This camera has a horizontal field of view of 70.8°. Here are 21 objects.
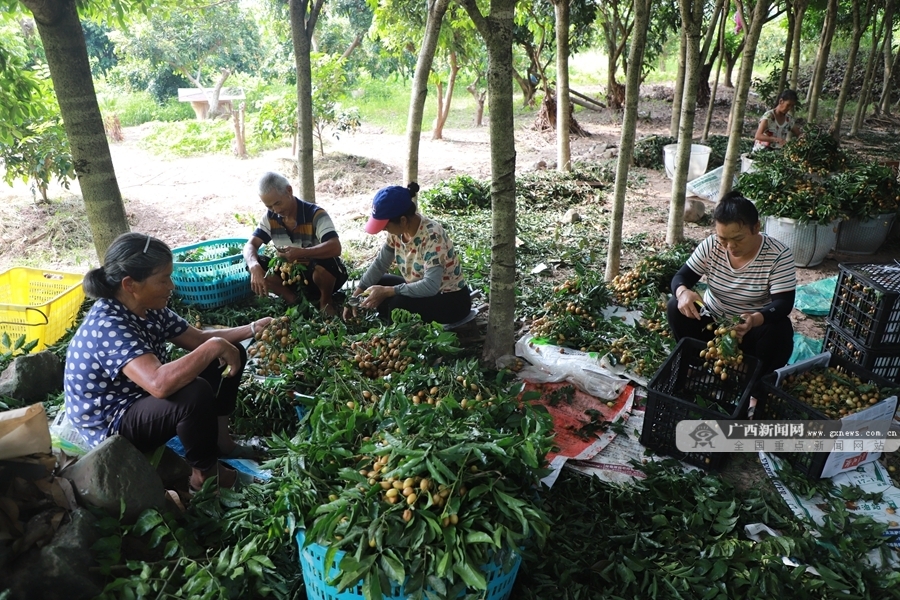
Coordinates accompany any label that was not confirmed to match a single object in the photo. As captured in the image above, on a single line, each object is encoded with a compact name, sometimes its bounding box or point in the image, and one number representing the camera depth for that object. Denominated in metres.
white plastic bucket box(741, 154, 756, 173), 7.23
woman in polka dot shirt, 2.55
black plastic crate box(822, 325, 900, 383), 3.63
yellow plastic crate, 3.83
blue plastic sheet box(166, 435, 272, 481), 2.91
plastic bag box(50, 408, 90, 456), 2.79
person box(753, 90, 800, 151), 7.44
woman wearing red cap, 3.76
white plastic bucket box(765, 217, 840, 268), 5.77
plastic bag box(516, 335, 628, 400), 3.80
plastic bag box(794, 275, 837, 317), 4.97
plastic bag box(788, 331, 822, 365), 4.25
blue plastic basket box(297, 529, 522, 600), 1.92
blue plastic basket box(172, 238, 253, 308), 4.55
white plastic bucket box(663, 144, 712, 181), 9.07
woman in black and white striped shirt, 3.40
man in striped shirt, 4.29
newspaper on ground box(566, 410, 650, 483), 3.05
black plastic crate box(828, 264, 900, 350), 3.50
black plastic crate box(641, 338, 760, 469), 3.07
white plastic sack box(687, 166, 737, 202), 7.72
